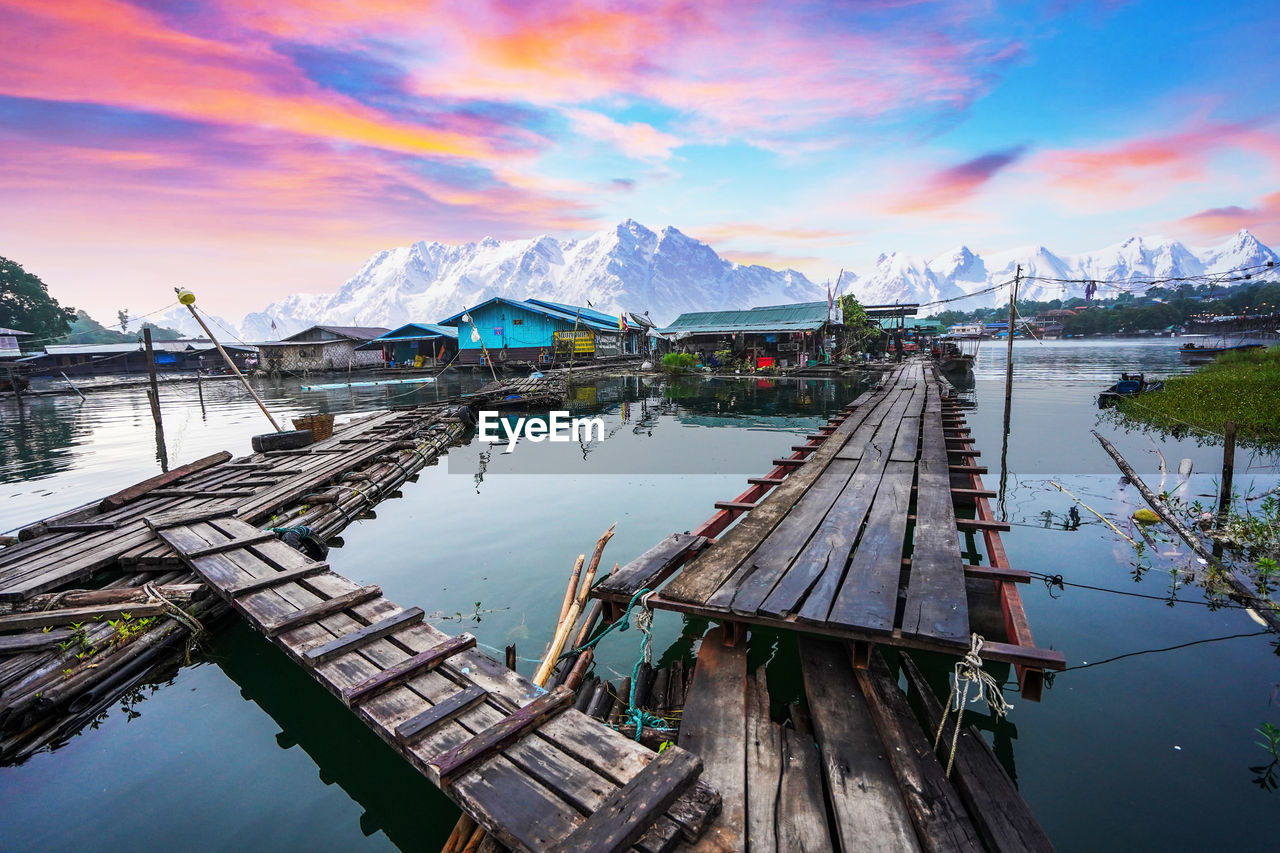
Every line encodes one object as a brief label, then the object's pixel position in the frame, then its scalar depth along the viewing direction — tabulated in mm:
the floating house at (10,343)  46656
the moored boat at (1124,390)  22141
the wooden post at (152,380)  16678
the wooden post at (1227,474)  8406
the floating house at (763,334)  43125
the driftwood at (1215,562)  6000
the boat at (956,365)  39531
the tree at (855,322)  46656
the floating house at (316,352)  51344
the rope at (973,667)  3353
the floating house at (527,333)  44312
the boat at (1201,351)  43631
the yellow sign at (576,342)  43875
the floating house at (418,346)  49531
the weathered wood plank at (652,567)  4742
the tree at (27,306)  57875
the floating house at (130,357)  46812
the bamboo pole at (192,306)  12594
